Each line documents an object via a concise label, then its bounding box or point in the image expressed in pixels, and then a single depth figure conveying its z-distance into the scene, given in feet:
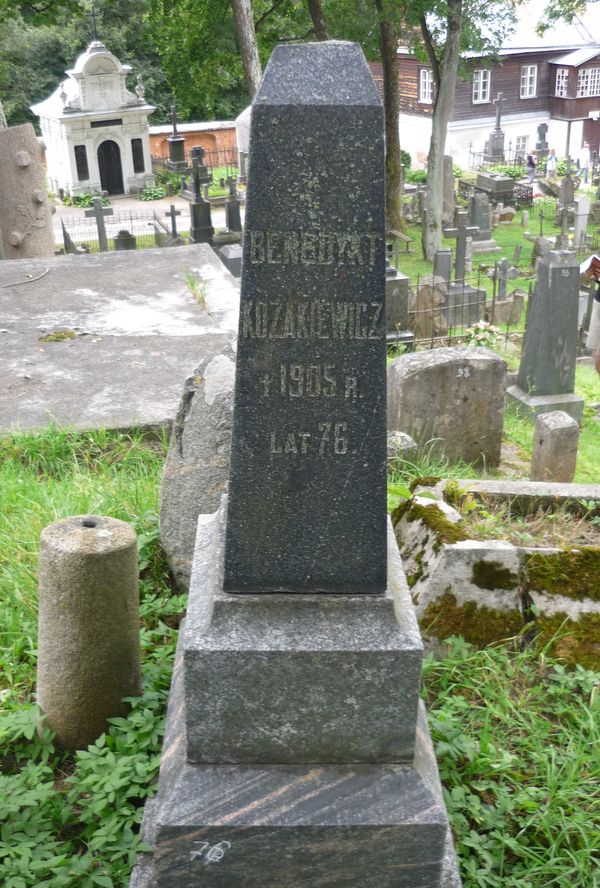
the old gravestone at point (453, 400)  22.13
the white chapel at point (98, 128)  96.12
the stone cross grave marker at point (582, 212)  71.26
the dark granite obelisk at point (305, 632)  7.65
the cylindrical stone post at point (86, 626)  9.76
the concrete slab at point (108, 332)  19.53
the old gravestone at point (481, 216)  72.23
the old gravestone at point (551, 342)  27.91
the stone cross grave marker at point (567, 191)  68.13
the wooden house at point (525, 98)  116.57
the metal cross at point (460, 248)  51.06
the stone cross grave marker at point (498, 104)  111.45
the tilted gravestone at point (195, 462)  12.46
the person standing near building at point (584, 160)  104.63
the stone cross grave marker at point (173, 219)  61.77
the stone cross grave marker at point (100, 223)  52.95
